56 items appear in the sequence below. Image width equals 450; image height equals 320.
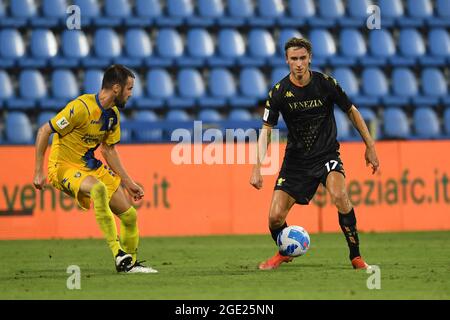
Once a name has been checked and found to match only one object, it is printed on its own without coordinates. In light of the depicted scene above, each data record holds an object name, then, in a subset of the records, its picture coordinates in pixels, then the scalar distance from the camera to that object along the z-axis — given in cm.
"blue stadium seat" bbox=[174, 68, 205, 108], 1719
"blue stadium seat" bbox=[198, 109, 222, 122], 1642
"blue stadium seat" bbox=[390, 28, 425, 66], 1877
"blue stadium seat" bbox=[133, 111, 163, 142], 1516
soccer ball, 945
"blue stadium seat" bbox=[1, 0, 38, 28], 1747
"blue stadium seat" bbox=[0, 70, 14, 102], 1659
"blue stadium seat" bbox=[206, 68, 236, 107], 1736
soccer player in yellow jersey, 896
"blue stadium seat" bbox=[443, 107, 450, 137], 1758
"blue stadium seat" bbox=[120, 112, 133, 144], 1503
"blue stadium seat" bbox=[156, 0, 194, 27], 1788
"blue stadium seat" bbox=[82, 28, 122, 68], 1739
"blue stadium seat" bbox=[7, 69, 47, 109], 1675
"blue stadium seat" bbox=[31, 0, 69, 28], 1747
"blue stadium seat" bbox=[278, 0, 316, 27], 1833
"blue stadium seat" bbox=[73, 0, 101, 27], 1755
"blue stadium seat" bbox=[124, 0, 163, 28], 1784
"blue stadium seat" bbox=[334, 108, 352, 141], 1664
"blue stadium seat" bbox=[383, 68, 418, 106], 1819
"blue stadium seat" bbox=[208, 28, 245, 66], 1789
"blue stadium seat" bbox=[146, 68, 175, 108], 1714
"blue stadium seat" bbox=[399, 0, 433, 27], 1895
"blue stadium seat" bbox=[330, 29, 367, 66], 1839
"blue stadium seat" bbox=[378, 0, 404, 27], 1884
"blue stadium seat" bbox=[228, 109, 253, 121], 1658
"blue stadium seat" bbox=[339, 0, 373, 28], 1867
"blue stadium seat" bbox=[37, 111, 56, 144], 1592
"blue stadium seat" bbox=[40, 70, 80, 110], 1659
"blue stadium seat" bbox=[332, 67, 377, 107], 1755
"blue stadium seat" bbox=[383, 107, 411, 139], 1703
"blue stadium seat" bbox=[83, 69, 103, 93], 1661
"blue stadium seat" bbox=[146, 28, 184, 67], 1770
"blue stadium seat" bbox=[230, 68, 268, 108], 1738
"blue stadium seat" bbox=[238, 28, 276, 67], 1802
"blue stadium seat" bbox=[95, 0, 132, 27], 1781
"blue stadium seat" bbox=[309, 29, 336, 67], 1816
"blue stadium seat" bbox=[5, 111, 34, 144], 1572
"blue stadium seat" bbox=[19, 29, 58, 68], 1727
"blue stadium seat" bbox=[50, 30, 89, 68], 1723
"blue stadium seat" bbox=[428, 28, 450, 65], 1886
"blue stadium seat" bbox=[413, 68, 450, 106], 1825
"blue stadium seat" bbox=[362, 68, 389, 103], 1803
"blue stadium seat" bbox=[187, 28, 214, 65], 1775
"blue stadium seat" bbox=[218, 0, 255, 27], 1814
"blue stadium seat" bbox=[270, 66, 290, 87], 1730
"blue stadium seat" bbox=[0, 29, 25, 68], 1712
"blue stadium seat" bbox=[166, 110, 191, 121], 1640
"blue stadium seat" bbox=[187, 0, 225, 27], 1800
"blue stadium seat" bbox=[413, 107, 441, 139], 1734
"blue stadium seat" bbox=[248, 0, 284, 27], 1822
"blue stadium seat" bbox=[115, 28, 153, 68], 1753
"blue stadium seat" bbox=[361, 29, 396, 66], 1853
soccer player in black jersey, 920
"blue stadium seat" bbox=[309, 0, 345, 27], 1869
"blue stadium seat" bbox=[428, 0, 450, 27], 1903
